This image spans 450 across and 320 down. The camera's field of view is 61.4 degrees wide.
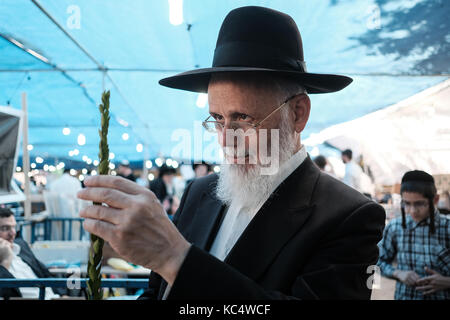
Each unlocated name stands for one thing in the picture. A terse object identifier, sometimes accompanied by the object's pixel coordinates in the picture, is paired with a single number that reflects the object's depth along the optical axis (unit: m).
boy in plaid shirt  2.35
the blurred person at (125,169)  6.75
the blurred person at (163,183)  6.30
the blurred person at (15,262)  3.44
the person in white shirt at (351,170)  5.65
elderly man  0.74
